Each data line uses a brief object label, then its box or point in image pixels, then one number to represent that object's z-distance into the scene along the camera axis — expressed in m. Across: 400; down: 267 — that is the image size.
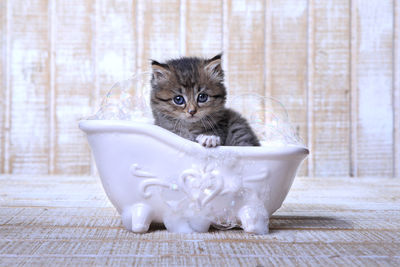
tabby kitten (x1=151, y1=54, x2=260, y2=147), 1.32
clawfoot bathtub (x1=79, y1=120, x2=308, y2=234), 1.06
